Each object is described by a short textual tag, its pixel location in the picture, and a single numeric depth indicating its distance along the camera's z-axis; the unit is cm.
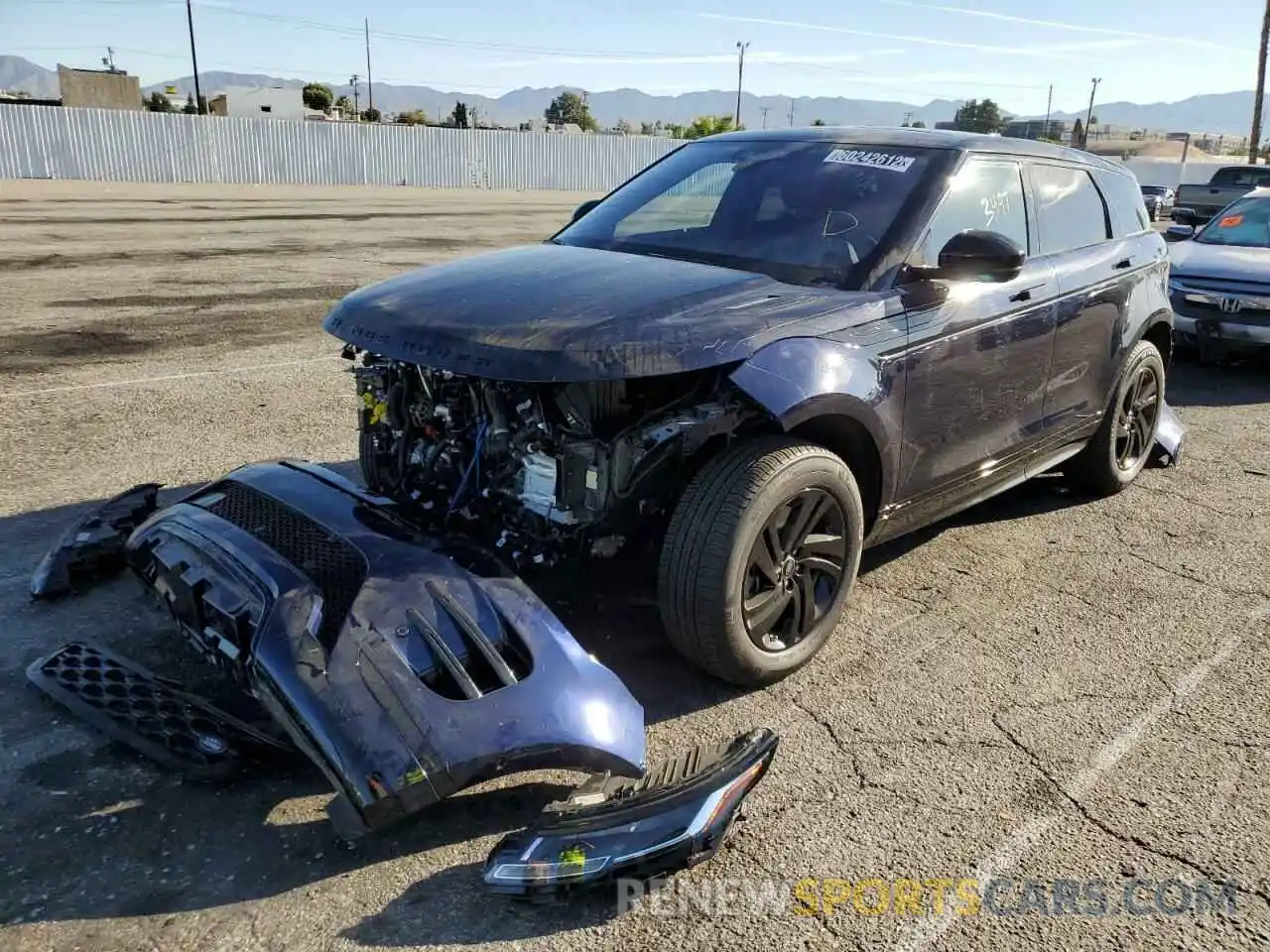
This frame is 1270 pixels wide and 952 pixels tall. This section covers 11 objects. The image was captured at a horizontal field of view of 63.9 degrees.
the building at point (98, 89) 4869
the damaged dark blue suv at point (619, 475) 259
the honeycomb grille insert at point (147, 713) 284
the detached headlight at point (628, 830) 239
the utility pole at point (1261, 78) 4168
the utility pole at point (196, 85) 6069
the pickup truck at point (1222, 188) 2244
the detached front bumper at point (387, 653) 247
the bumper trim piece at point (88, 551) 391
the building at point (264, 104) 6862
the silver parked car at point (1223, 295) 873
